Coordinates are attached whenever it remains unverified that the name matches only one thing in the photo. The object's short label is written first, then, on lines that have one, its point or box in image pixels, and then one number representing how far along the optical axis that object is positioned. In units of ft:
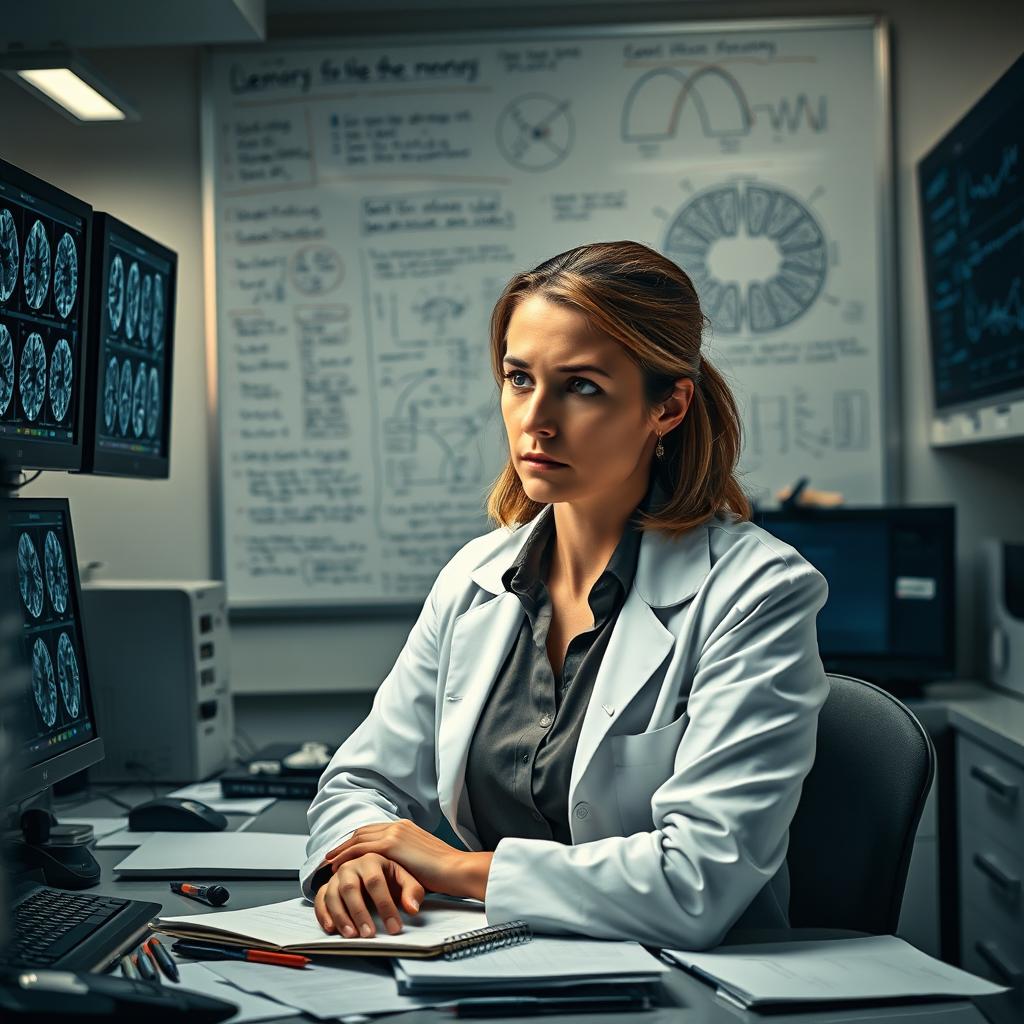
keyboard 3.22
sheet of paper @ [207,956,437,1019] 3.03
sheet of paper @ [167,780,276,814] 5.91
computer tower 6.68
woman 3.62
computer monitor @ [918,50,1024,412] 7.45
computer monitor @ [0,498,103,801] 4.32
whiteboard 9.52
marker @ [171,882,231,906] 4.15
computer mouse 5.32
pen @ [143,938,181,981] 3.23
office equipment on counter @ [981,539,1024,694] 8.48
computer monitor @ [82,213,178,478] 5.33
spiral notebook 3.32
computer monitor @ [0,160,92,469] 4.44
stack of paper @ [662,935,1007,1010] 3.10
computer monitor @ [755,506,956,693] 8.52
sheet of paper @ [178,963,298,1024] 2.99
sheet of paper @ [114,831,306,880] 4.57
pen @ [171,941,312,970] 3.35
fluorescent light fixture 6.92
